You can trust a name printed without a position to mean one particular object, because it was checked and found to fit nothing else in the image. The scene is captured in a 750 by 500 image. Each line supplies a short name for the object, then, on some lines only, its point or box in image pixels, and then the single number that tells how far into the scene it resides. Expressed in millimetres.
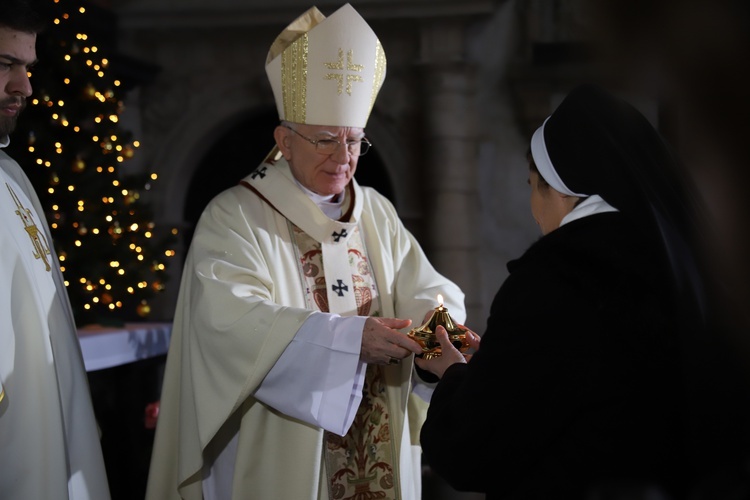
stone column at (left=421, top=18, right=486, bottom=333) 6074
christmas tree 4484
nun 1715
